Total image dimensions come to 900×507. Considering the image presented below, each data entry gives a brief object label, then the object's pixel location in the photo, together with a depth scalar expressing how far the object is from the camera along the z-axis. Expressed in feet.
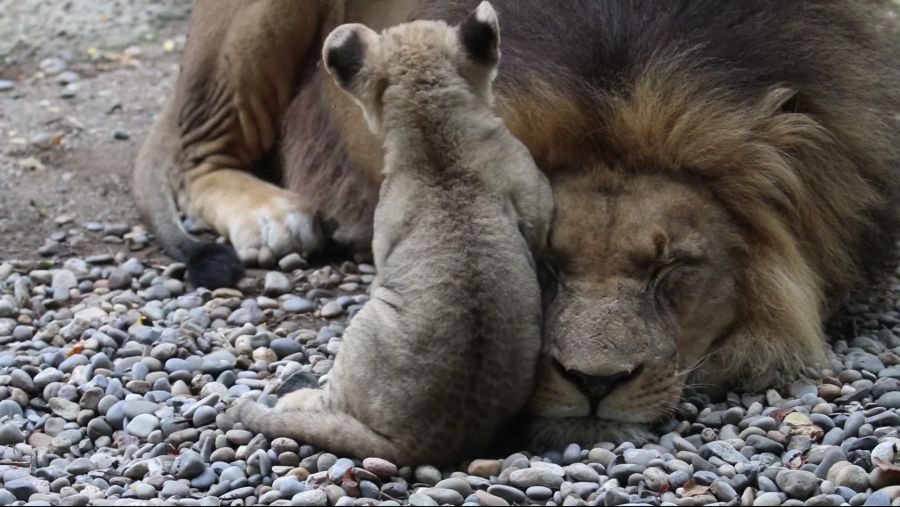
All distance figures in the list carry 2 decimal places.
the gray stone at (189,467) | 22.15
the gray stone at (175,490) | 21.29
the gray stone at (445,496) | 20.08
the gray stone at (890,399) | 23.76
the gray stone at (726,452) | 21.83
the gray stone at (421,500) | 19.92
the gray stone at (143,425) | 24.47
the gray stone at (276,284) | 32.48
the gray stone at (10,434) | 24.45
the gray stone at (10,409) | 25.63
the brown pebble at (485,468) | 21.22
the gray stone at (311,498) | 20.21
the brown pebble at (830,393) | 24.59
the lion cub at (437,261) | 20.85
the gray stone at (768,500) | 19.70
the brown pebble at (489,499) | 19.83
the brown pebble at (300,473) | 21.59
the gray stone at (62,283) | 33.17
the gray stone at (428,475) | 21.35
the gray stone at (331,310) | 30.63
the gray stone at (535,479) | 20.61
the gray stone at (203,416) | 24.36
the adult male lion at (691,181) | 22.76
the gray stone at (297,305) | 31.09
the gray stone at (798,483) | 20.27
